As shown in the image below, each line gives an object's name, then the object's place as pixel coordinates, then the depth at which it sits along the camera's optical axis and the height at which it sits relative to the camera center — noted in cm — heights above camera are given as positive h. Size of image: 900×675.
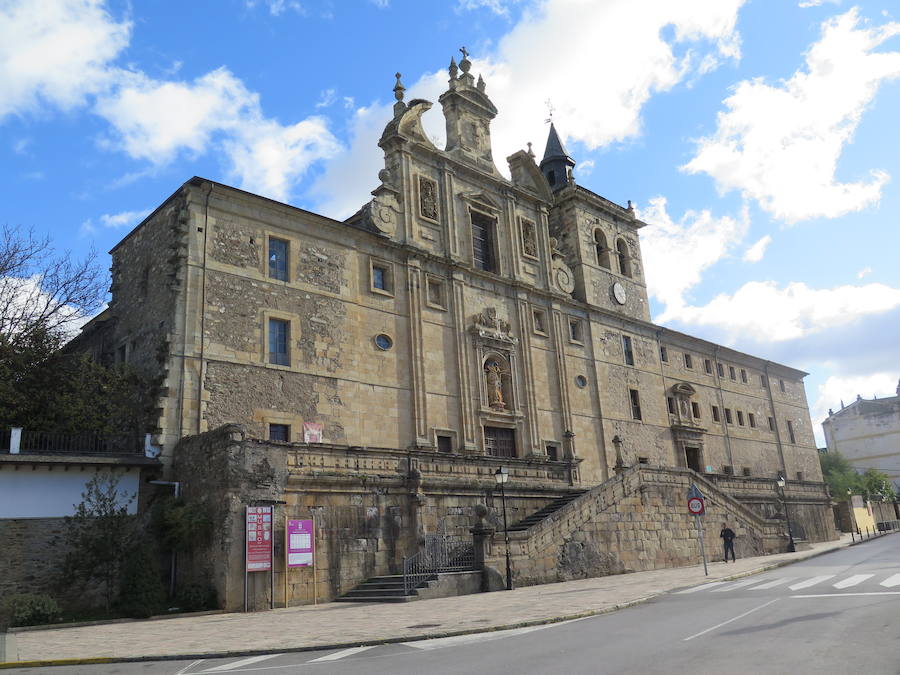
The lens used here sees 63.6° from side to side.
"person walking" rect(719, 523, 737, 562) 2745 -11
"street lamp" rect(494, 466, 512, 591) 2187 +218
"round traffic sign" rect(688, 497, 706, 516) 2133 +85
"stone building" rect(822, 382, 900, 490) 8600 +1080
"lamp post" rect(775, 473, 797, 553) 3172 +140
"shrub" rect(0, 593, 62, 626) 1636 -60
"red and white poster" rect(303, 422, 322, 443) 2414 +419
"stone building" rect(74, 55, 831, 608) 2253 +844
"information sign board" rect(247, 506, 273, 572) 1853 +69
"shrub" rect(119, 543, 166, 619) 1722 -26
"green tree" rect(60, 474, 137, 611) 1883 +102
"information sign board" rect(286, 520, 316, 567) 1941 +55
